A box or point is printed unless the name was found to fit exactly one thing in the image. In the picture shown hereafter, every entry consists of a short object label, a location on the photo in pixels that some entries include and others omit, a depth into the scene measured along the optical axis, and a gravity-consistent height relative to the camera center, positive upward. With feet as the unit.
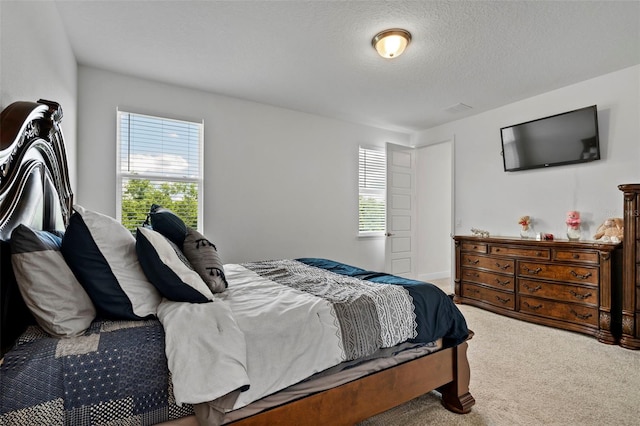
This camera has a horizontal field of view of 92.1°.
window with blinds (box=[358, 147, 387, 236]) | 16.40 +1.26
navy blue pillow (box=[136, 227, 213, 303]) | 4.34 -0.83
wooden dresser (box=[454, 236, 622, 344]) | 9.69 -2.39
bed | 3.32 -1.68
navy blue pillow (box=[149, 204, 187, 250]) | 6.07 -0.24
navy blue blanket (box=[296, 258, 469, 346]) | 5.64 -1.90
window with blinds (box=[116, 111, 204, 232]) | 10.76 +1.71
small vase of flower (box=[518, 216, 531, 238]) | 12.45 -0.46
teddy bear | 9.87 -0.51
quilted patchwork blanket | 3.04 -1.76
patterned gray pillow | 5.50 -0.87
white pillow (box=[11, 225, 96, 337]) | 3.54 -0.85
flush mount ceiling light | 8.12 +4.65
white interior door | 16.38 +0.13
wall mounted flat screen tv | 10.90 +2.85
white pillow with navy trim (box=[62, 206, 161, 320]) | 4.05 -0.73
